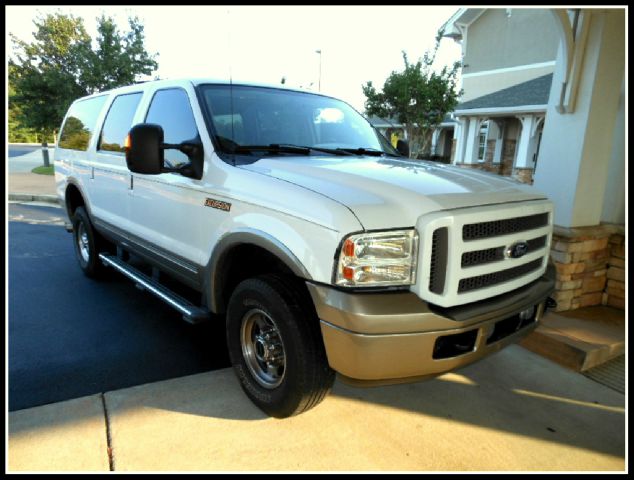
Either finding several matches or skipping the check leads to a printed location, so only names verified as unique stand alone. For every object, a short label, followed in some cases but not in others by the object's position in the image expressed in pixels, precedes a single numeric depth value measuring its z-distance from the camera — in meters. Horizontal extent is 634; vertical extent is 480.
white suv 2.25
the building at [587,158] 4.03
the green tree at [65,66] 15.64
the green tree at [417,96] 15.24
